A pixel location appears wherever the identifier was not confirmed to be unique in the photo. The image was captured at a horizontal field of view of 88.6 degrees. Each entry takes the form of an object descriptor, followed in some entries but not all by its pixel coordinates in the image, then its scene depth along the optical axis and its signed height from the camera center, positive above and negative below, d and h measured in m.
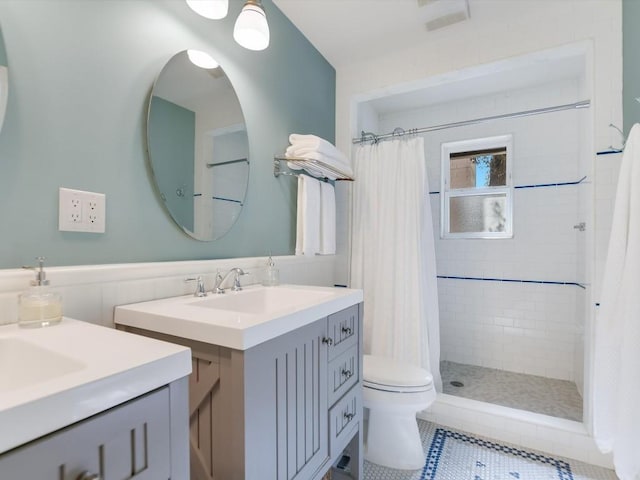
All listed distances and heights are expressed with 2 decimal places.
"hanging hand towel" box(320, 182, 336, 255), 2.07 +0.13
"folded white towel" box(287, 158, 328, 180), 1.88 +0.43
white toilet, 1.61 -0.88
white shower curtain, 2.13 -0.09
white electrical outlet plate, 0.96 +0.09
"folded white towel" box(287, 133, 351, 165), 1.79 +0.53
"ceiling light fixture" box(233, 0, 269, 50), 1.34 +0.89
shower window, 2.83 +0.47
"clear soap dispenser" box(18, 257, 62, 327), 0.78 -0.15
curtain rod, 1.80 +0.75
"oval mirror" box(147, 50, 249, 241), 1.24 +0.40
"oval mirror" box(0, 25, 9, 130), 0.84 +0.42
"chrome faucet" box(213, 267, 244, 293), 1.38 -0.16
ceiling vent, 1.81 +1.31
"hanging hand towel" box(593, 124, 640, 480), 1.30 -0.41
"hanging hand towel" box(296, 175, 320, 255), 1.93 +0.14
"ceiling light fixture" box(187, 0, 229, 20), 1.23 +0.89
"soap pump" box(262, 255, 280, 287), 1.61 -0.17
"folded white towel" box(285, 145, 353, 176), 1.77 +0.48
